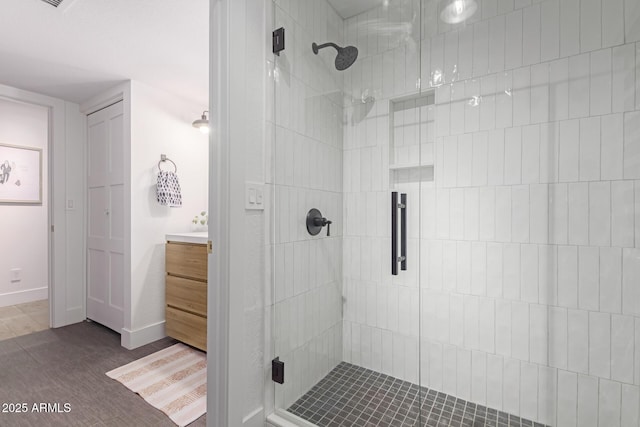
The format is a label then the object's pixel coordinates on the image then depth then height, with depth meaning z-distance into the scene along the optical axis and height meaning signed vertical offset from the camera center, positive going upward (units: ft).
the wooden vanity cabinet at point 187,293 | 7.51 -2.19
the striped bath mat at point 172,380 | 5.53 -3.70
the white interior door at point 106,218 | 8.78 -0.24
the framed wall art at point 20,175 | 11.45 +1.45
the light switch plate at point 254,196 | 4.36 +0.22
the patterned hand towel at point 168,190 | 8.59 +0.62
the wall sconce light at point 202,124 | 9.10 +2.68
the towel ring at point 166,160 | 8.94 +1.54
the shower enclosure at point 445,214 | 4.14 -0.06
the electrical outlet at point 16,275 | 11.66 -2.55
